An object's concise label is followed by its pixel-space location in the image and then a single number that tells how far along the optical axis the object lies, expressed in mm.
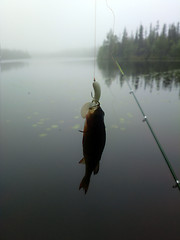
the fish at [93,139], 366
